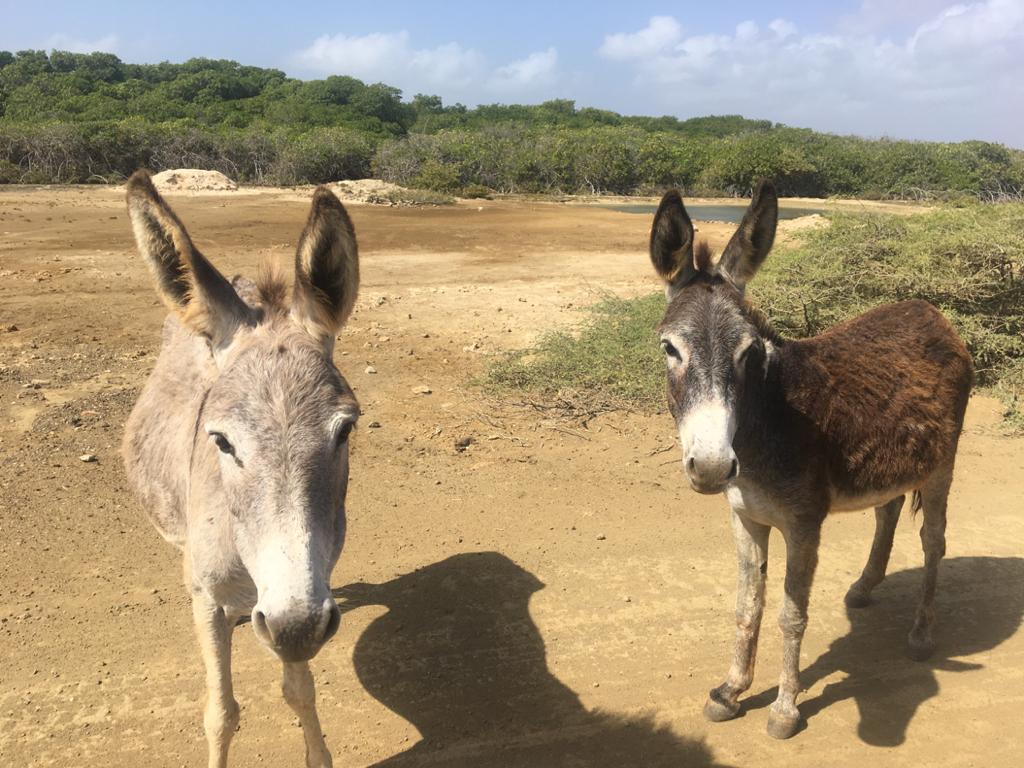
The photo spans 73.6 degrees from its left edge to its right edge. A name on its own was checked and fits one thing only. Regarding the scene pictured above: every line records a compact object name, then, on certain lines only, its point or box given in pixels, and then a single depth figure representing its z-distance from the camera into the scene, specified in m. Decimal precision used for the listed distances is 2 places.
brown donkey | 3.17
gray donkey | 1.97
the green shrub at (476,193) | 33.91
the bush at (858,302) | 8.70
